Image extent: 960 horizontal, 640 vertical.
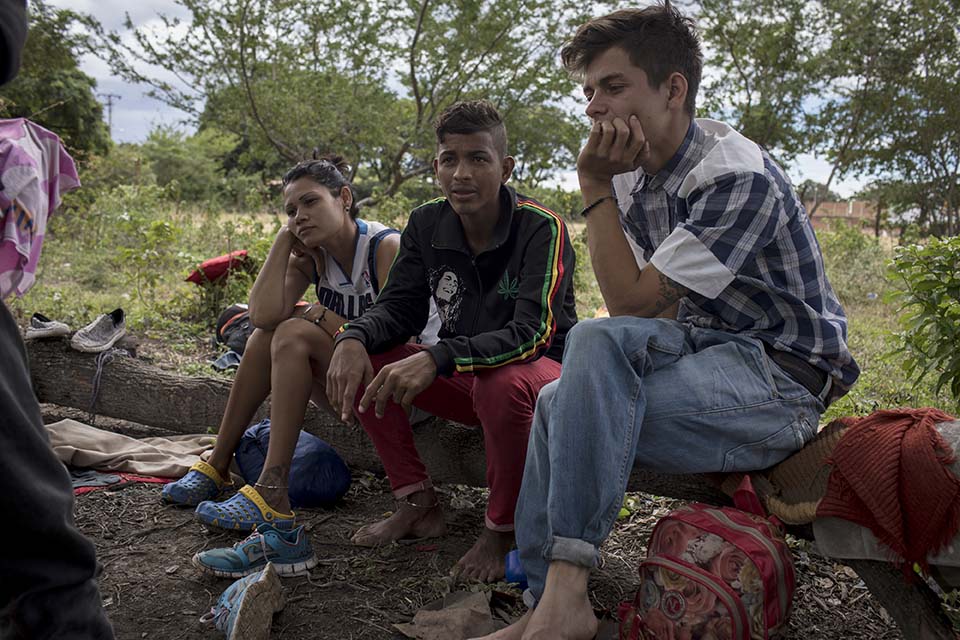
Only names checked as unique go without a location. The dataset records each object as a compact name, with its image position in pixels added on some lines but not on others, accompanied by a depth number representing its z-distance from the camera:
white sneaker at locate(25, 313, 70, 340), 4.05
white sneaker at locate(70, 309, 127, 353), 4.05
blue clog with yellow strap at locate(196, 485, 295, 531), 2.80
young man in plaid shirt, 2.00
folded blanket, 3.62
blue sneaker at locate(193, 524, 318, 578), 2.62
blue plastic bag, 3.25
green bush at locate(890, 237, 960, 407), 2.89
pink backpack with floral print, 1.95
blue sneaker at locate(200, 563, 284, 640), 2.19
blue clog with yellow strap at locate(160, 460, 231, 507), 3.23
